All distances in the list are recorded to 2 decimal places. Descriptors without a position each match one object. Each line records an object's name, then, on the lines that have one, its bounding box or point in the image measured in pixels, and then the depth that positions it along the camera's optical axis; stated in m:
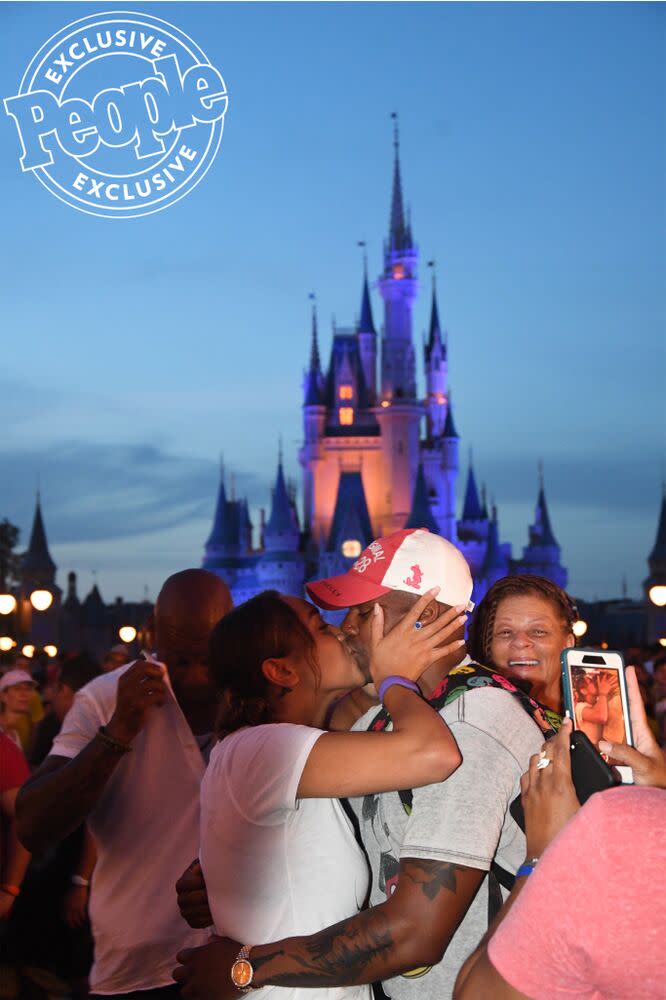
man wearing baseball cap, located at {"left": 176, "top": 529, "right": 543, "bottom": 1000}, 2.15
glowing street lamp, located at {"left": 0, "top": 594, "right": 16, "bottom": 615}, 14.02
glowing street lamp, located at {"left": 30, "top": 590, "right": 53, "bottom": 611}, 13.43
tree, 57.72
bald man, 3.44
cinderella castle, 72.56
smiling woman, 2.87
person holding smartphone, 1.48
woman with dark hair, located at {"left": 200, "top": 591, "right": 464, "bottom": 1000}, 2.27
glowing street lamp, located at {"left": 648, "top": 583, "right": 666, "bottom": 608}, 12.02
